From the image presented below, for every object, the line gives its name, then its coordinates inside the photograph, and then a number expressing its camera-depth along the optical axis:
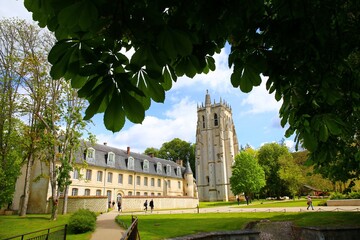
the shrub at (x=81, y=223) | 15.04
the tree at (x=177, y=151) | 77.12
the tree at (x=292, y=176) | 41.89
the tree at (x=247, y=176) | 44.56
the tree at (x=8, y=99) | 25.19
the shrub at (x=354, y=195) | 27.04
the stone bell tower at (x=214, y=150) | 62.84
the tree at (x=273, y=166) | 49.94
